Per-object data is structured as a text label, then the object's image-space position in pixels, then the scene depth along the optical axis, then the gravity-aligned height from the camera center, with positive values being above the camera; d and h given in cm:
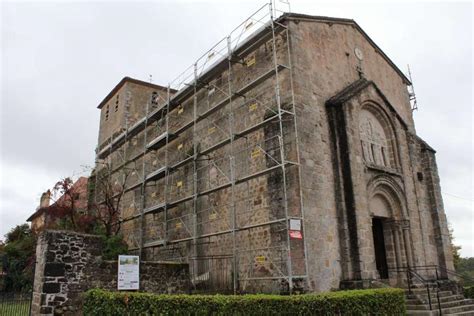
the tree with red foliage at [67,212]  2064 +357
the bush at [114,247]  1655 +132
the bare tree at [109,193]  1961 +456
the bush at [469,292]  1705 -94
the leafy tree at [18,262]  2245 +116
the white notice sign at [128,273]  1153 +17
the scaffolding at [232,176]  1184 +349
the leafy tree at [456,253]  3139 +130
